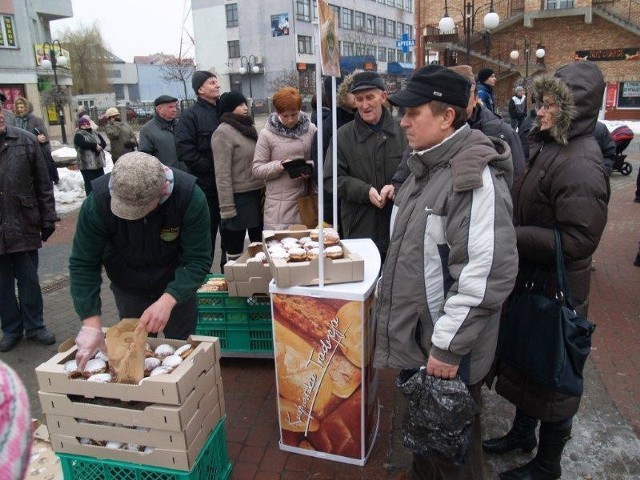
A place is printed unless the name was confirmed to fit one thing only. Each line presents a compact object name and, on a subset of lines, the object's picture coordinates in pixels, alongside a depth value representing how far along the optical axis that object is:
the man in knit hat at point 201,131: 4.73
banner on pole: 2.33
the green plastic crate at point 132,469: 2.23
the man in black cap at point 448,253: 1.91
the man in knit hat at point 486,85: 5.89
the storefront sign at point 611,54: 24.92
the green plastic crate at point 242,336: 3.74
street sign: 28.72
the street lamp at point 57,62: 19.86
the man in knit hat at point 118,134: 9.57
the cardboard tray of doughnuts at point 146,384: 2.11
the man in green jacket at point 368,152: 3.45
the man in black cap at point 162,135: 5.34
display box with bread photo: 2.55
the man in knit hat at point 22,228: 4.01
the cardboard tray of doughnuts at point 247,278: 3.48
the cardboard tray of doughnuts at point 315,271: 2.54
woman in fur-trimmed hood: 2.24
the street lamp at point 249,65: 48.06
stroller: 10.41
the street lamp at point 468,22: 15.44
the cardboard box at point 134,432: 2.17
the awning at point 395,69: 52.72
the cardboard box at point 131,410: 2.13
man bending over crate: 2.33
